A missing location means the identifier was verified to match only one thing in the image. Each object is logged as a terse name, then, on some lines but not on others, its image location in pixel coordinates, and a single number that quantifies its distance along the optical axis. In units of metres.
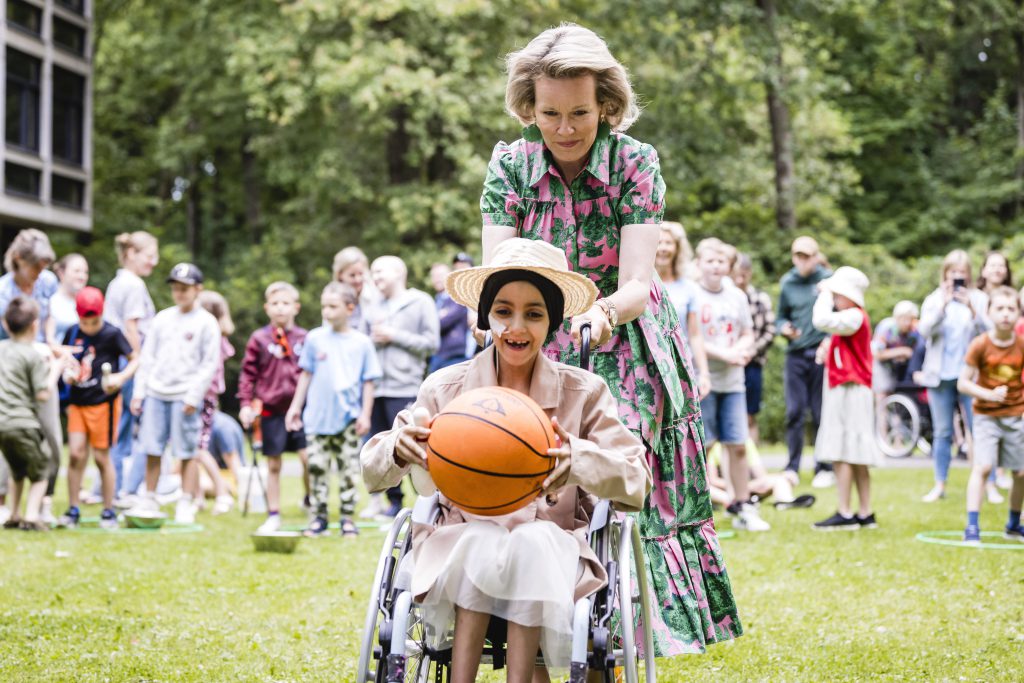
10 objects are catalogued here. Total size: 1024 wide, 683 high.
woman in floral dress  4.39
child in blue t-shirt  10.26
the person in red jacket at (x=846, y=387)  10.17
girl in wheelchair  3.66
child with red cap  10.88
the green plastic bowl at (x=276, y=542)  9.29
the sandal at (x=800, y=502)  12.06
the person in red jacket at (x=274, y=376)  11.01
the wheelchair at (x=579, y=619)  3.52
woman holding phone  12.14
